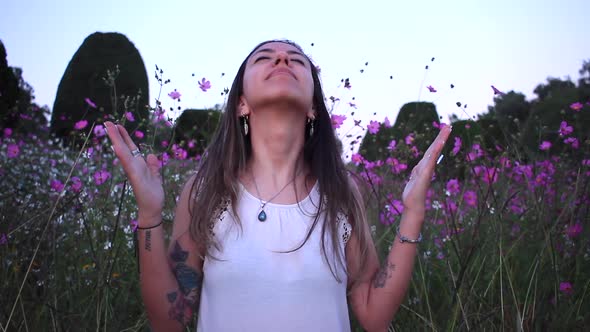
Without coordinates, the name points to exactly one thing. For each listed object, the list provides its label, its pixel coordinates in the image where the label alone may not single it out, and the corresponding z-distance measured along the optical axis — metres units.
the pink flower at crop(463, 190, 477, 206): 3.05
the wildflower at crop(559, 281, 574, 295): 2.06
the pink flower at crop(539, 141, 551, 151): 3.18
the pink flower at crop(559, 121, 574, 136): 2.79
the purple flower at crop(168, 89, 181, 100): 2.90
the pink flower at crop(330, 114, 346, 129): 2.82
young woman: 1.55
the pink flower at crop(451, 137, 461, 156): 2.82
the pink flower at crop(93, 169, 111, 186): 2.72
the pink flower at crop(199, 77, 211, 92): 2.97
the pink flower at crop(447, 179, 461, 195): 3.19
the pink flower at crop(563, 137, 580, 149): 2.70
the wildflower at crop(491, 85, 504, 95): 2.05
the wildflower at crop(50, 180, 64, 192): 2.83
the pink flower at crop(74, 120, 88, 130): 3.04
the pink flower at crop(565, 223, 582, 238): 2.22
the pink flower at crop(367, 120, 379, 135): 3.00
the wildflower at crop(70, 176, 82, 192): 2.37
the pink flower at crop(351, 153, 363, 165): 2.83
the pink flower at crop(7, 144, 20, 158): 3.76
